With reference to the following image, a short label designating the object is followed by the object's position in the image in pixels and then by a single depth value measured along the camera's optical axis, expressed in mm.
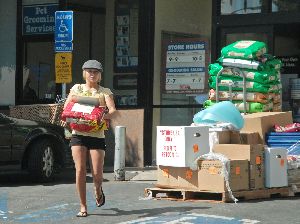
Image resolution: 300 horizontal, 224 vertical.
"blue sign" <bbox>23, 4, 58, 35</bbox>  16875
